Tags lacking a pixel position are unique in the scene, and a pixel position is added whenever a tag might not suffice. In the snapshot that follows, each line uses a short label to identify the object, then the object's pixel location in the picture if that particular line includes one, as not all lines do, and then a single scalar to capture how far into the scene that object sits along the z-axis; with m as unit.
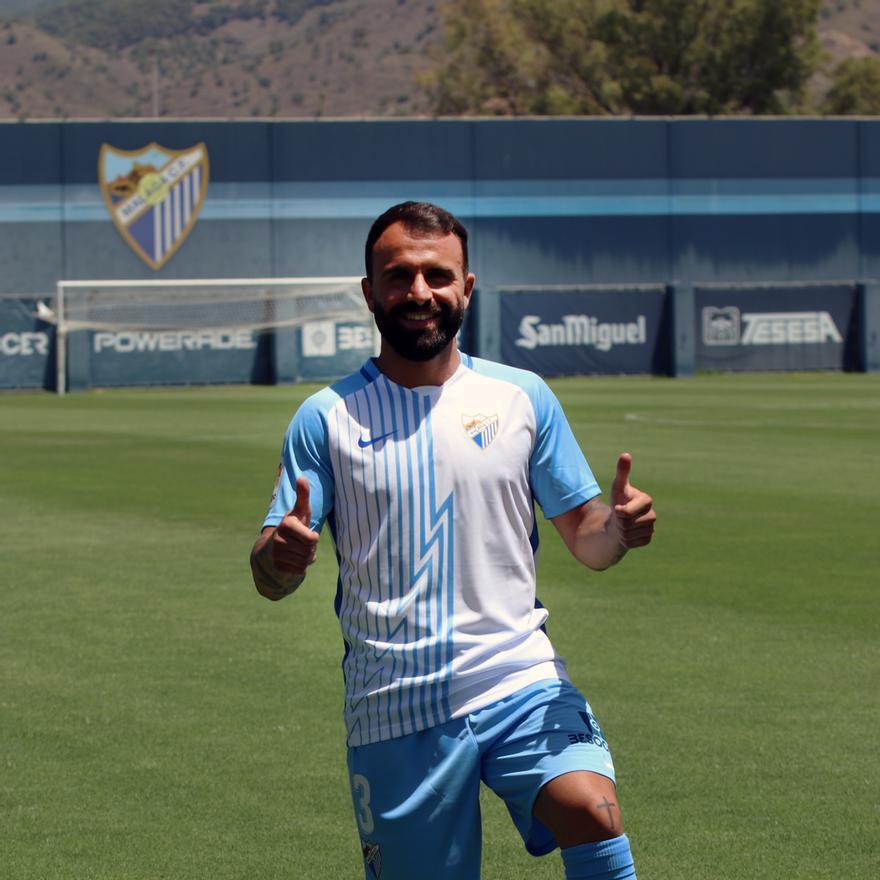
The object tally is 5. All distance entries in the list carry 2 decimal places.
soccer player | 4.24
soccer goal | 47.00
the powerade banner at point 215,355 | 46.44
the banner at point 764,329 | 50.69
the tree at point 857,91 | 83.88
